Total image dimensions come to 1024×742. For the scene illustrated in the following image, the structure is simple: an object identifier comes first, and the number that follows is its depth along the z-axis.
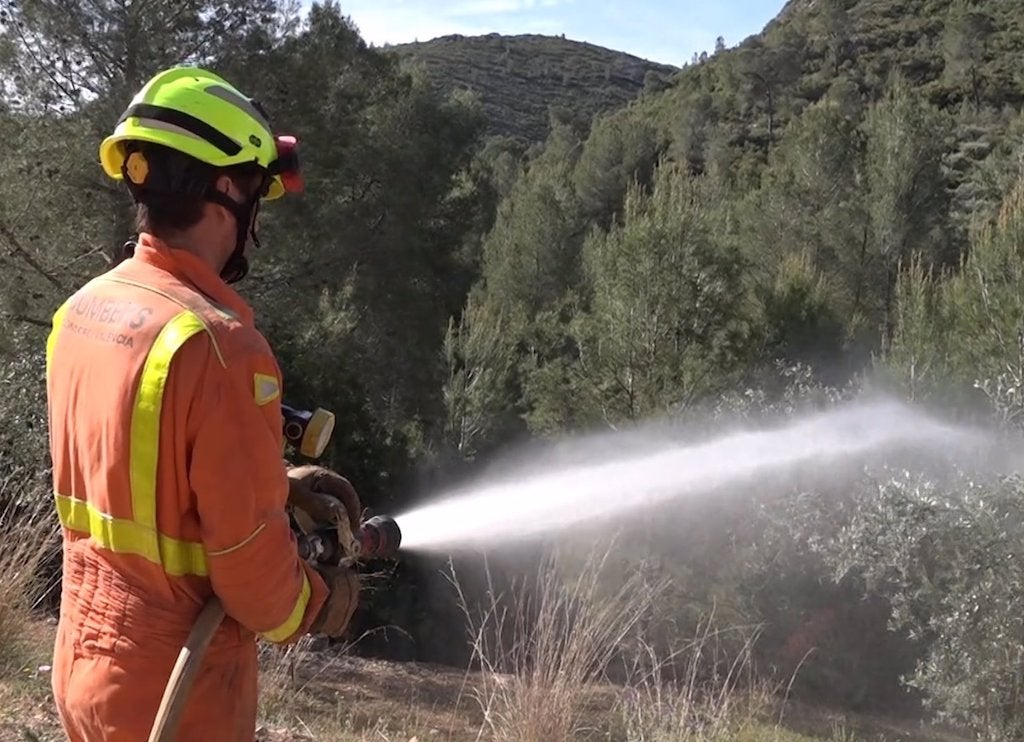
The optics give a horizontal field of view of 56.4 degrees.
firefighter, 1.47
